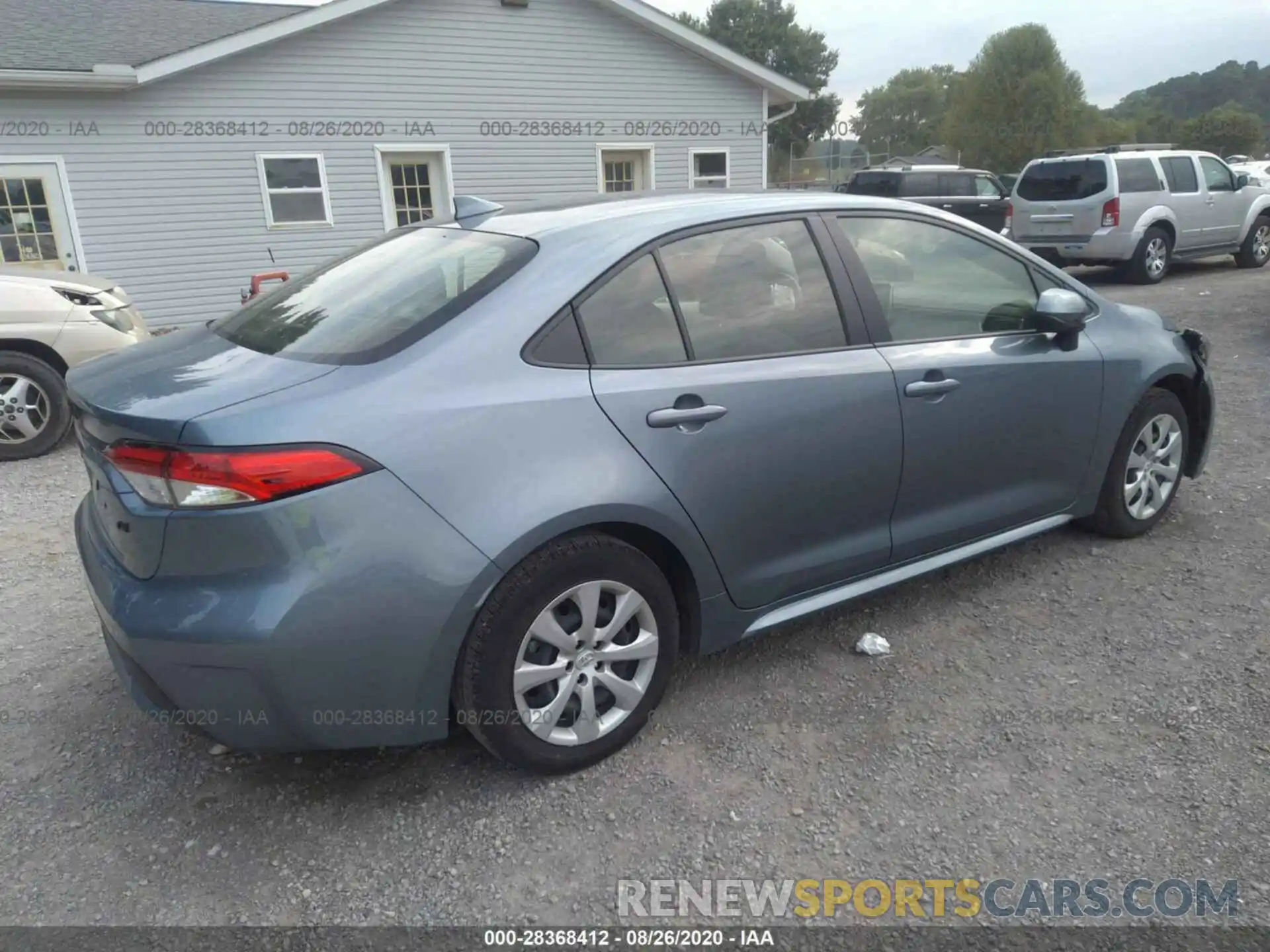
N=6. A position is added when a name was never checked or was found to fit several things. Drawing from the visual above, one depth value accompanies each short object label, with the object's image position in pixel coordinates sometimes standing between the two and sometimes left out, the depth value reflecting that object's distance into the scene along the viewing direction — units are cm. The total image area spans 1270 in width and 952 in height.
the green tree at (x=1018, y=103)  4522
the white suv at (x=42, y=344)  578
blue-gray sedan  210
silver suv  1228
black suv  1709
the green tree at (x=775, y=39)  5009
